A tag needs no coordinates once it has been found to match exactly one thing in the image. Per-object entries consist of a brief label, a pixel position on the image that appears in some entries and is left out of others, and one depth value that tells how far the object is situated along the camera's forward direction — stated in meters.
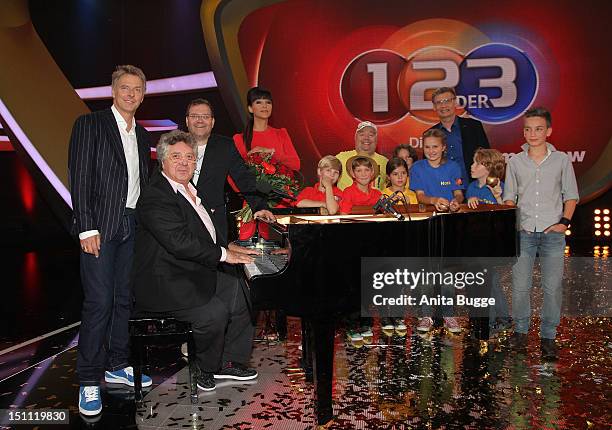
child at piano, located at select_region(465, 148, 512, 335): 4.44
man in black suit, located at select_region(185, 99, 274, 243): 3.82
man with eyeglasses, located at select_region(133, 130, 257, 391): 3.07
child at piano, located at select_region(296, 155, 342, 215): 3.85
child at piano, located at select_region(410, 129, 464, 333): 4.24
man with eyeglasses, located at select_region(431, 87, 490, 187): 5.00
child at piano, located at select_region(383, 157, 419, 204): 4.39
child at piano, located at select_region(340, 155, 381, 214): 3.92
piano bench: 3.06
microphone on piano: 2.86
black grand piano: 2.70
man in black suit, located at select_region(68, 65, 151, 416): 3.16
